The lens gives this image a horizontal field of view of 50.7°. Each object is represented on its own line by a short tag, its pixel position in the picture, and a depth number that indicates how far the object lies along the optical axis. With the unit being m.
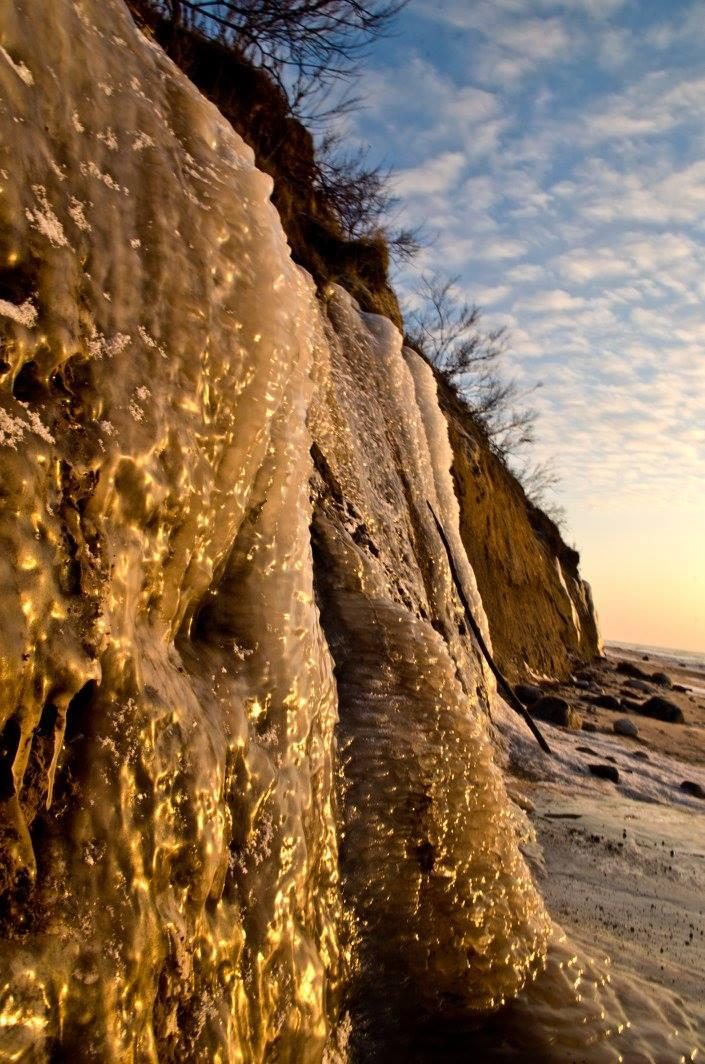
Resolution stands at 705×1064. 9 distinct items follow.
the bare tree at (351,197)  6.21
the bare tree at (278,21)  4.25
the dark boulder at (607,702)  8.06
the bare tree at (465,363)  14.77
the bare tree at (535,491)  20.85
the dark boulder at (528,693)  6.74
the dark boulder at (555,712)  6.15
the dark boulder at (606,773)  4.46
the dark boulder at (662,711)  7.90
